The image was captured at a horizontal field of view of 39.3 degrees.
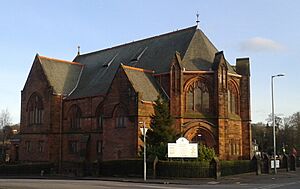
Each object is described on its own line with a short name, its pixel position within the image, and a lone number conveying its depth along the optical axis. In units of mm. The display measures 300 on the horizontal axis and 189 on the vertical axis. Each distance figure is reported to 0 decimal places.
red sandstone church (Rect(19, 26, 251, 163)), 46219
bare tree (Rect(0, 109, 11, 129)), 127500
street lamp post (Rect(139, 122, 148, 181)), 36312
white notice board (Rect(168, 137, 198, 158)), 37375
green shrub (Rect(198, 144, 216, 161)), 38594
